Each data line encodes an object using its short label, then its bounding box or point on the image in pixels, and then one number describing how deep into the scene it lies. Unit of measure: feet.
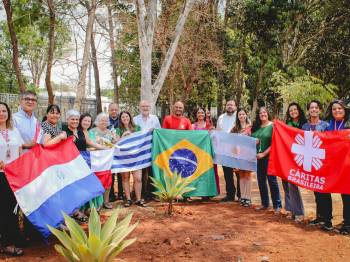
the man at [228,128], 24.45
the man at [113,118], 23.99
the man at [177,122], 25.09
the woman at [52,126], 17.60
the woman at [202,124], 25.31
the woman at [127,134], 23.27
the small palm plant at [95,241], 12.00
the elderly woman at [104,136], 21.90
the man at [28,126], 16.58
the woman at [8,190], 15.24
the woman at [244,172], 23.04
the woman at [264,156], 21.34
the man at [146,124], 24.38
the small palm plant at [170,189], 21.29
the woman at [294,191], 20.12
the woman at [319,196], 18.43
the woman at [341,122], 17.75
